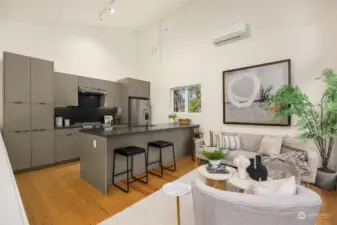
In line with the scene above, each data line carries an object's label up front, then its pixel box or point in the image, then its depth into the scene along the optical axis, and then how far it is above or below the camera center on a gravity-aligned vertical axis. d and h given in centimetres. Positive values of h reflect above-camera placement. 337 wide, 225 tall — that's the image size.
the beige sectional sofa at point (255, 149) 254 -72
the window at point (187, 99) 492 +40
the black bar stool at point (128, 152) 273 -65
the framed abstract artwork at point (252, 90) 346 +49
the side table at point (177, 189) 131 -62
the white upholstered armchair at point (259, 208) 92 -54
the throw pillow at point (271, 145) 313 -63
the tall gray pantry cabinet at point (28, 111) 346 +3
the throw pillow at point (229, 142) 364 -65
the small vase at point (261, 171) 188 -66
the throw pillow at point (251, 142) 355 -63
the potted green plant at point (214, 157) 231 -61
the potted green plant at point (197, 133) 455 -56
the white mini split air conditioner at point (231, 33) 383 +185
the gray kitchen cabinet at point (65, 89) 428 +60
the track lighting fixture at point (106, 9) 416 +268
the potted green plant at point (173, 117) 509 -15
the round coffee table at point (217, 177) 207 -80
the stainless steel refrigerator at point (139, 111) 554 +4
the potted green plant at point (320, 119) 257 -12
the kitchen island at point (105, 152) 270 -69
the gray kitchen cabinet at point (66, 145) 409 -83
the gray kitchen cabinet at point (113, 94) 535 +58
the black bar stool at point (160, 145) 341 -67
